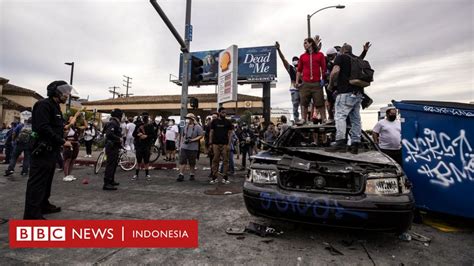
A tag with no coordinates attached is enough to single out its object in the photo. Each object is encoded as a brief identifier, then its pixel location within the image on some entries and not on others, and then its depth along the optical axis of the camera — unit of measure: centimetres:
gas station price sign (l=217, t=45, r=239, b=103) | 1016
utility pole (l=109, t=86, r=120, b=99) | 5459
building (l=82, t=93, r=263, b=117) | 3161
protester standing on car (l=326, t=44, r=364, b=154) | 407
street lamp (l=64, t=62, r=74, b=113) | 2523
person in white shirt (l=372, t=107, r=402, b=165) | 471
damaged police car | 251
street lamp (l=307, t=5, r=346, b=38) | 1370
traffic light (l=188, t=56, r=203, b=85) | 980
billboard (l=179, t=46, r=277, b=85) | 2350
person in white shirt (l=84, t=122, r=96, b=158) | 1064
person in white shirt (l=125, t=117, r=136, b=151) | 1050
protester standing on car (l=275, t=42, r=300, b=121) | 676
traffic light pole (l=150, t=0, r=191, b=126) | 973
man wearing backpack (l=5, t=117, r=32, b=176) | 723
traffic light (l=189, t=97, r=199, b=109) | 994
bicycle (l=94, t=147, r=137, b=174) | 886
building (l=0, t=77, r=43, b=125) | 2923
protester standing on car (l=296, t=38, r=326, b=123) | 550
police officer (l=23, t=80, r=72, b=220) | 339
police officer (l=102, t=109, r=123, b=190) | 574
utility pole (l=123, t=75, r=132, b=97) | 5763
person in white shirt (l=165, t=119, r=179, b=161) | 989
